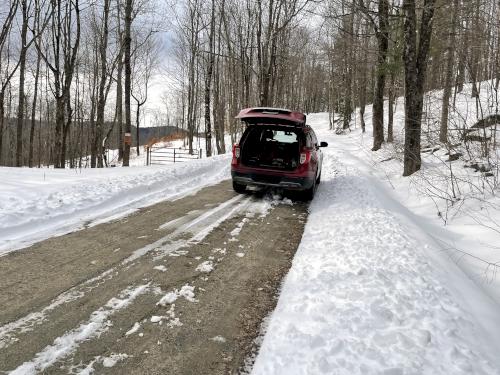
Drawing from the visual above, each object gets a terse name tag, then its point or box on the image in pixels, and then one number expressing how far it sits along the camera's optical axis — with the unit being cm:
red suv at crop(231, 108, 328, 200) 847
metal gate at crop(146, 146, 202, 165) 3069
